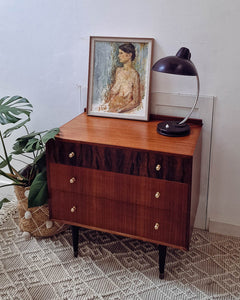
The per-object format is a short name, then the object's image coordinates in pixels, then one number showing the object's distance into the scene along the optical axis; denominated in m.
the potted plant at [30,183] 1.78
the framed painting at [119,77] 1.92
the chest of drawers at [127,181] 1.57
